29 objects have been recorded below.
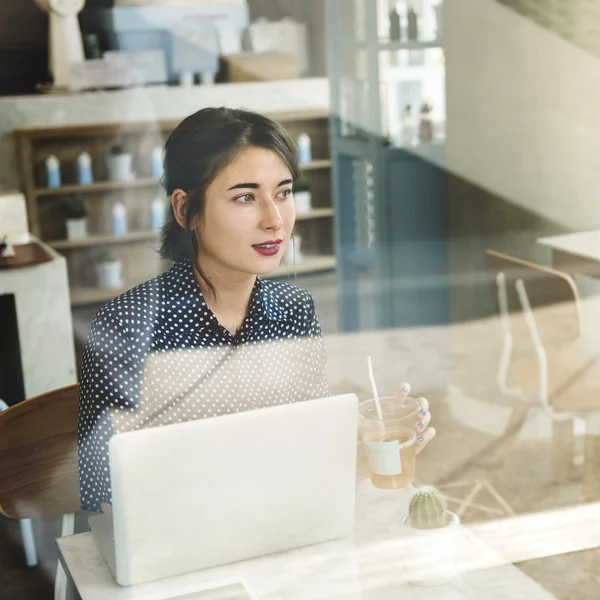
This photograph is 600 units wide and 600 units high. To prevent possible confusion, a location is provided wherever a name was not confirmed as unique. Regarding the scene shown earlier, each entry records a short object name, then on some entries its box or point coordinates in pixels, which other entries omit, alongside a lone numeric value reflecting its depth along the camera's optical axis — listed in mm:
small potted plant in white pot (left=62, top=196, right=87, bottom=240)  1819
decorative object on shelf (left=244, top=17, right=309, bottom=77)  1940
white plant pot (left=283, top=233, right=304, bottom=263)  1744
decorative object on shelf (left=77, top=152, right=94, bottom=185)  1831
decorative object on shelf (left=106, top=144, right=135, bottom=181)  1788
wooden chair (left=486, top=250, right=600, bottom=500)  2688
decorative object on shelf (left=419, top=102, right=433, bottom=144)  2678
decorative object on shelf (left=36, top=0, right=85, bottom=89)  1681
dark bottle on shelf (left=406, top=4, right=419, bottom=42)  2562
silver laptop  1142
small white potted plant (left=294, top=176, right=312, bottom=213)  1789
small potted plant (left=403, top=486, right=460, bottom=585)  1145
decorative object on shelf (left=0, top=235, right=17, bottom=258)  1718
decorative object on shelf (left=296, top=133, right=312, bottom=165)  1906
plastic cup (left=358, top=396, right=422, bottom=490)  1419
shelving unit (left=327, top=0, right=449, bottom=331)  2312
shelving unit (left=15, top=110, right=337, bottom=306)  1708
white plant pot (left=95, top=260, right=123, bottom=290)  1691
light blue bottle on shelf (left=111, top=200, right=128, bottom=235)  1787
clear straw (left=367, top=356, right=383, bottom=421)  1430
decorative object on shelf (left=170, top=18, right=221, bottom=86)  1823
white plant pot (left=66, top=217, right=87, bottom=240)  1827
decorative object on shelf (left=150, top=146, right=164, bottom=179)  1692
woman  1535
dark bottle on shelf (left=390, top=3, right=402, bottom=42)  2545
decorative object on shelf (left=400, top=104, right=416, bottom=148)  2691
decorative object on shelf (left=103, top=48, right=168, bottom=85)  1808
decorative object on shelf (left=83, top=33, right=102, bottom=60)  1720
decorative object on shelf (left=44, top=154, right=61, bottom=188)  1769
